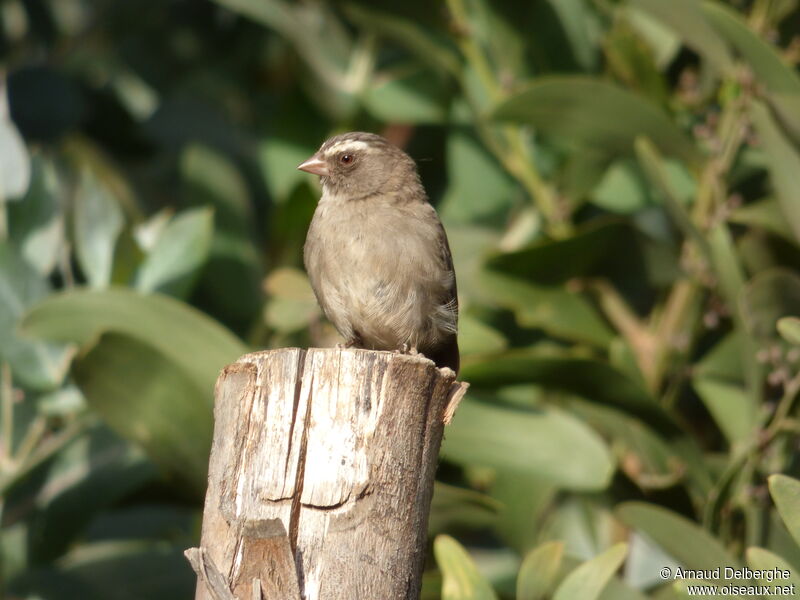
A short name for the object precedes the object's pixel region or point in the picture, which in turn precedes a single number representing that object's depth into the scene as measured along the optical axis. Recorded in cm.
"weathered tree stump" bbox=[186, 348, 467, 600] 614
